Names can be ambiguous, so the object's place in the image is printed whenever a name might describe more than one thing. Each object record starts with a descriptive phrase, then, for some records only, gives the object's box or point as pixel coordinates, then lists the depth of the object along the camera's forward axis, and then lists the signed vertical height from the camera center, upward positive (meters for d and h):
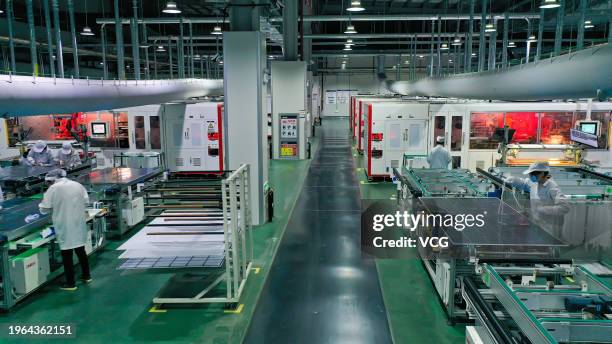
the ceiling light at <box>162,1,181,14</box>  9.91 +2.39
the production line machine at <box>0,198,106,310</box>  5.83 -1.78
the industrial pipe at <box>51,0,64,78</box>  8.08 +1.49
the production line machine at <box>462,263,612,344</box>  2.79 -1.29
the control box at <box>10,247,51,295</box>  5.93 -1.97
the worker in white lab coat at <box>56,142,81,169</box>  11.63 -0.98
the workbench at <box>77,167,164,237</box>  8.47 -1.45
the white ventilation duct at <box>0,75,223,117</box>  5.50 +0.37
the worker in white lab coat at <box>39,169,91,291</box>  6.32 -1.29
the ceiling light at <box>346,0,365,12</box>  10.07 +2.45
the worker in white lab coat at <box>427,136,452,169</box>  9.62 -0.82
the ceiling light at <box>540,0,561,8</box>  8.01 +1.96
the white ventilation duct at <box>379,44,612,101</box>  4.55 +0.50
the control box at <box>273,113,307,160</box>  17.66 -0.77
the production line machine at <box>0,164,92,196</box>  9.82 -1.29
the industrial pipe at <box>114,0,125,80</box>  10.05 +1.60
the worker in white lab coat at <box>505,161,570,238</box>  6.62 -1.17
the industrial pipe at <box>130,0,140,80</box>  10.72 +1.75
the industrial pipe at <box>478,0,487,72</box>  10.53 +1.80
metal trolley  5.68 -1.55
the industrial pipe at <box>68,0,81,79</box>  8.33 +1.68
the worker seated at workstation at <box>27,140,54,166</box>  11.74 -0.95
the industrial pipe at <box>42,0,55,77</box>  8.02 +1.61
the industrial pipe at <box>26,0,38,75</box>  7.13 +1.36
